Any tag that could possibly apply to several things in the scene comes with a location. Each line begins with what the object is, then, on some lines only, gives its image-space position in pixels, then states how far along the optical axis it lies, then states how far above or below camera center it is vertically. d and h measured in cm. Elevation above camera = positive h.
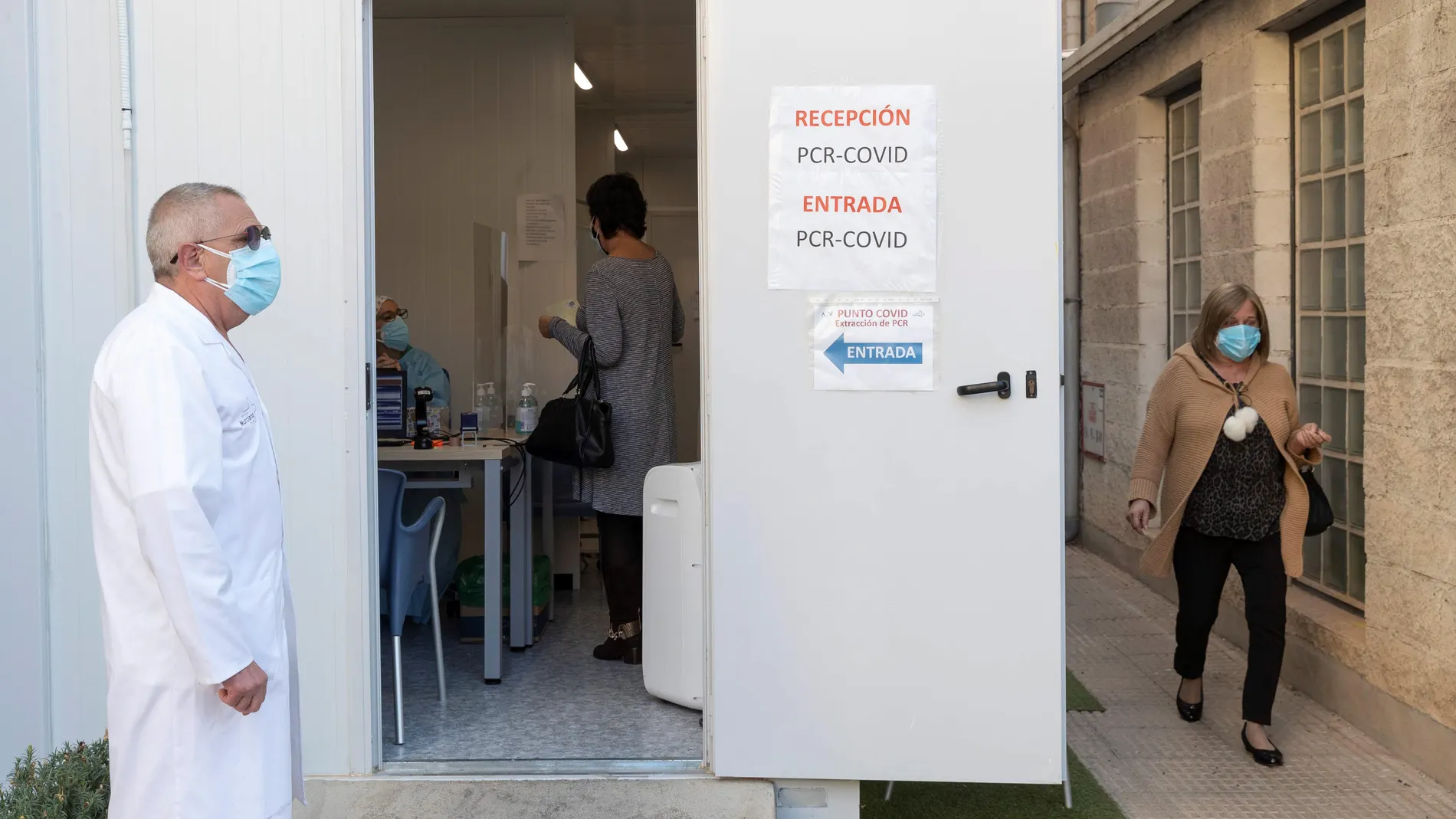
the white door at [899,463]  356 -25
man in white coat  231 -30
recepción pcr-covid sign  356 +48
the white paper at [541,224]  705 +77
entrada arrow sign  358 +4
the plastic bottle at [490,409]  652 -19
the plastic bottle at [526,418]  588 -21
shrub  255 -81
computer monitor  542 -12
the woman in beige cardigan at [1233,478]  444 -38
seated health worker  591 +7
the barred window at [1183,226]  707 +76
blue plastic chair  439 -59
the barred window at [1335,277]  514 +36
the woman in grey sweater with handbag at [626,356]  496 +5
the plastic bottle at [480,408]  642 -18
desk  488 -37
